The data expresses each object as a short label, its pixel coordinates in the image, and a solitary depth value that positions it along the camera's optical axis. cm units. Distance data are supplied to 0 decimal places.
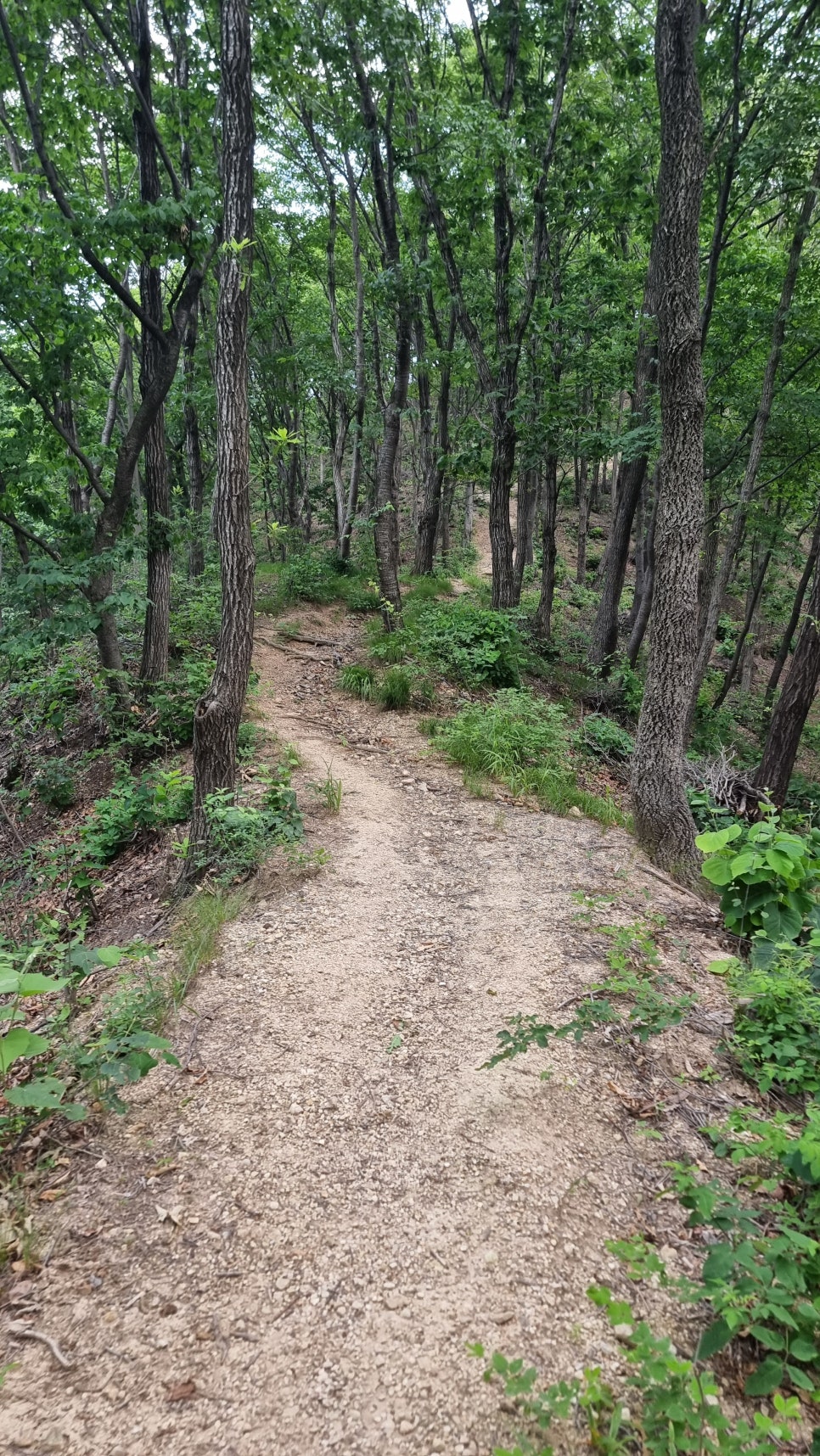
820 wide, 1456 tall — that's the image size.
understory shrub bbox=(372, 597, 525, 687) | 962
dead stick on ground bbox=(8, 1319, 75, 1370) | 212
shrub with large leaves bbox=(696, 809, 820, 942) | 365
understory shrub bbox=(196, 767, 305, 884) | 504
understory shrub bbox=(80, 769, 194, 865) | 605
